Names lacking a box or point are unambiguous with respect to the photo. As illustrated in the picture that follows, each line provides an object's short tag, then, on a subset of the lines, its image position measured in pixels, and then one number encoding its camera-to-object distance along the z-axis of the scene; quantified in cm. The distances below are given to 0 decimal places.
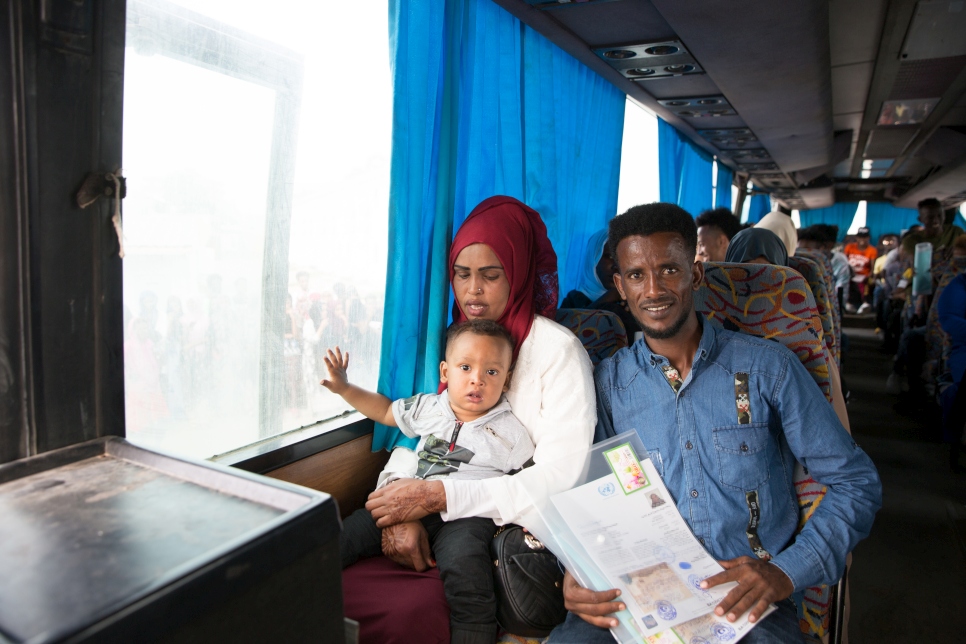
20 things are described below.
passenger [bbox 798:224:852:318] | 719
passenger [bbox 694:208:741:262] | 445
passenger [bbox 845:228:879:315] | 1333
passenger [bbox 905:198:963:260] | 646
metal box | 63
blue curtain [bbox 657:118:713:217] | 511
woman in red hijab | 158
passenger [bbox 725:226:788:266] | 374
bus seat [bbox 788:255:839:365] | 233
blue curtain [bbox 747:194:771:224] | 1087
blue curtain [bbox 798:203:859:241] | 1648
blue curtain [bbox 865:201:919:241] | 1612
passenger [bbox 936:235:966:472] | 401
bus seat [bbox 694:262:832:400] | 183
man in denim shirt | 149
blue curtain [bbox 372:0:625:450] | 198
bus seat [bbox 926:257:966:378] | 459
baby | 176
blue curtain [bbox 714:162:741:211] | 734
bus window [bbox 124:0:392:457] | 146
